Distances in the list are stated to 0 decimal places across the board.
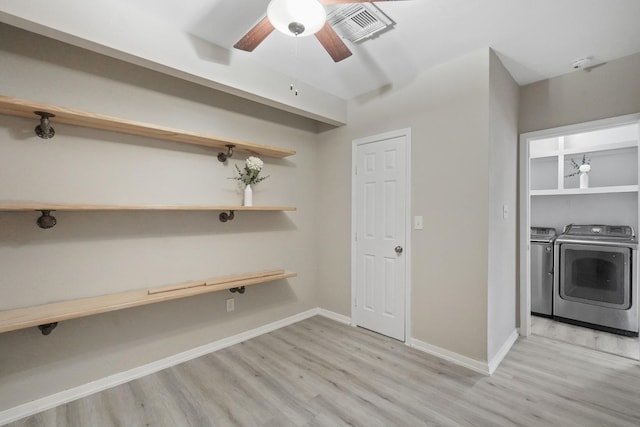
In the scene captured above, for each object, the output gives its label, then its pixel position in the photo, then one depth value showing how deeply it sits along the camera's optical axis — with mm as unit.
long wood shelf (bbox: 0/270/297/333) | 1719
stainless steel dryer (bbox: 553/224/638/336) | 3025
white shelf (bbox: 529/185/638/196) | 3297
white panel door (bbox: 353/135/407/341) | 2934
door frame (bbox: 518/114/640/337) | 3045
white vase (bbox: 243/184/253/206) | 2873
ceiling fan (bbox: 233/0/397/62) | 1481
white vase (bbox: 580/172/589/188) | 3701
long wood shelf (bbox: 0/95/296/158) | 1738
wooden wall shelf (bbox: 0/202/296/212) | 1695
